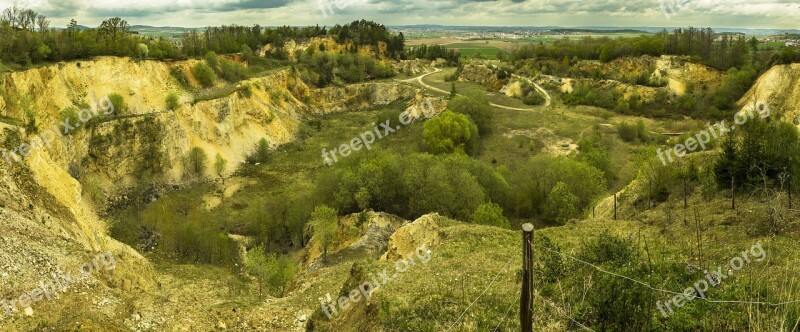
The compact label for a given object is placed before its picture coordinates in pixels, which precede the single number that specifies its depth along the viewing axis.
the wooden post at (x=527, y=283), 6.20
